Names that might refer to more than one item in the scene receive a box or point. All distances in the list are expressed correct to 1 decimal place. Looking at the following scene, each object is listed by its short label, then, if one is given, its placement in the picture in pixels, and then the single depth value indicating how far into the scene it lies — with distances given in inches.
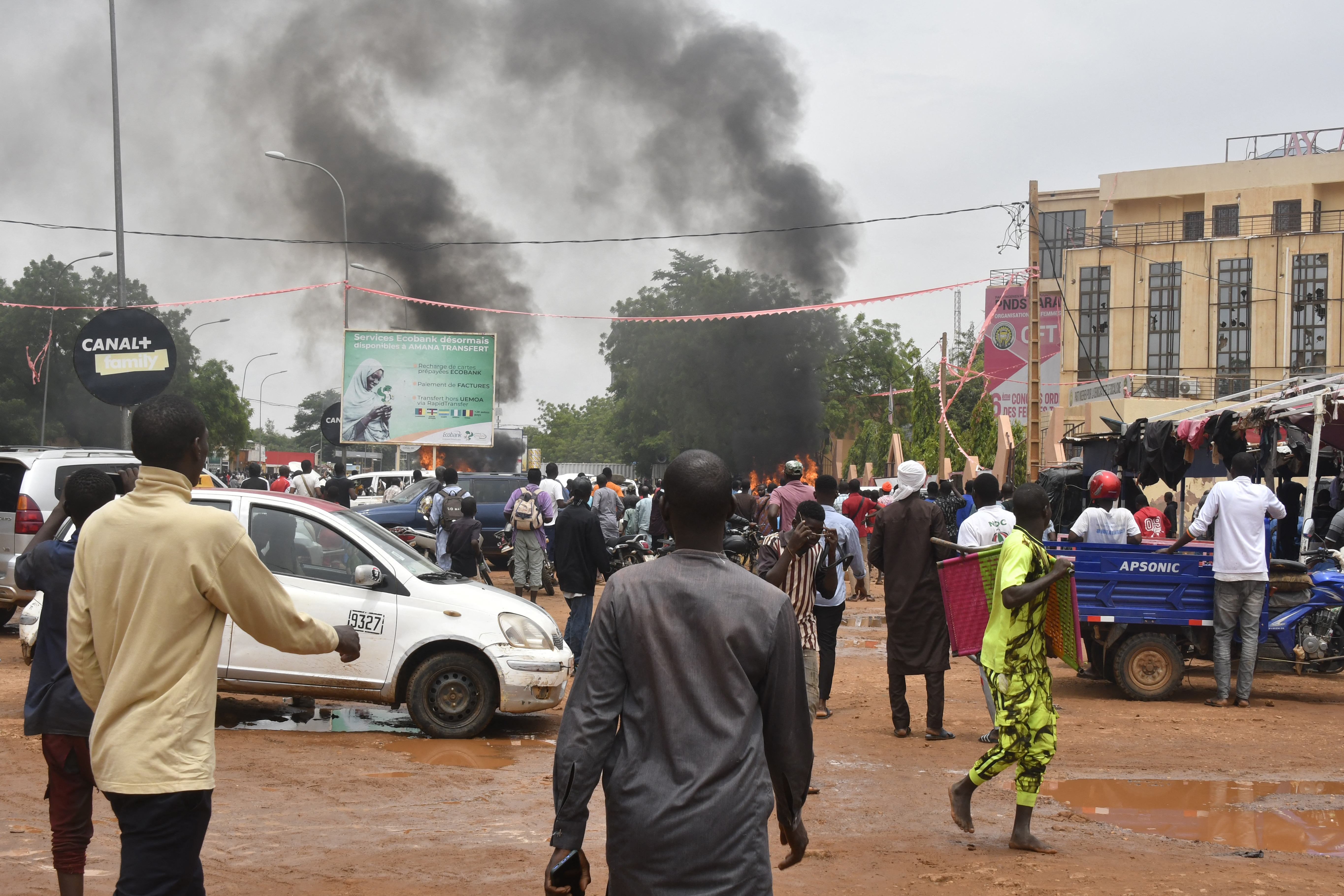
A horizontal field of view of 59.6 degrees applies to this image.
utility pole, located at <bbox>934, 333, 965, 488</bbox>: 1254.3
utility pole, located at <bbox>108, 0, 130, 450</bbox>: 627.2
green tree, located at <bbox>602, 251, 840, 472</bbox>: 1603.1
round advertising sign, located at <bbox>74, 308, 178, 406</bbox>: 492.7
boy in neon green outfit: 206.5
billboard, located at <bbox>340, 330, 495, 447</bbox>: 1013.2
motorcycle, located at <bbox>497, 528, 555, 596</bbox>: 693.9
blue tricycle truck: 365.1
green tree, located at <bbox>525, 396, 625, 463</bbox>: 3666.3
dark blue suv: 742.5
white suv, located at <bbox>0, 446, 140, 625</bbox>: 434.9
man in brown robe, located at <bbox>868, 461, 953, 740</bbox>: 310.5
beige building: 1791.3
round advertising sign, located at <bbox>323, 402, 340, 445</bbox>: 1069.8
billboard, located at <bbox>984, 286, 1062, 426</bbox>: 1358.3
